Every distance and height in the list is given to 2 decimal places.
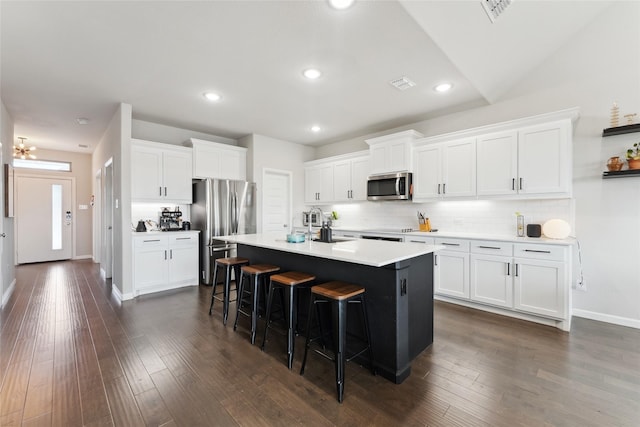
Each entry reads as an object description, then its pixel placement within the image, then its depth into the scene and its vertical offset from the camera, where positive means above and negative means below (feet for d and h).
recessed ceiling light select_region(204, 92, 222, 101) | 12.20 +5.09
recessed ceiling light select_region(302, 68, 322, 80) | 10.16 +5.07
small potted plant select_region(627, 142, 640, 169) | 9.64 +1.90
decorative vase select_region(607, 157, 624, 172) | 10.08 +1.71
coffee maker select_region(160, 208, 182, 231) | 15.89 -0.45
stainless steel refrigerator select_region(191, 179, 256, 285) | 15.78 -0.17
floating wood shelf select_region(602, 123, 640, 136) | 9.78 +2.89
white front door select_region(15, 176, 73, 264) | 21.67 -0.54
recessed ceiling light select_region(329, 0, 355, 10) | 6.87 +5.10
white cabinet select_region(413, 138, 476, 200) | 12.91 +2.00
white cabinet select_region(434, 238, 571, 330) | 9.93 -2.52
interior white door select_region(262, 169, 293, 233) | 19.10 +0.76
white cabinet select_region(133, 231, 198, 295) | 13.83 -2.53
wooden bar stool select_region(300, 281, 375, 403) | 6.37 -2.39
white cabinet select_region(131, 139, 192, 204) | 14.23 +2.08
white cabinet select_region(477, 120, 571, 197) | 10.53 +2.01
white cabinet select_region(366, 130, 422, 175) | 14.74 +3.25
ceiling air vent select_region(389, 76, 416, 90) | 10.87 +5.05
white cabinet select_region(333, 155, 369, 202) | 17.53 +2.12
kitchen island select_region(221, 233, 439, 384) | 6.91 -1.96
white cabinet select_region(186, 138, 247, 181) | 16.44 +3.19
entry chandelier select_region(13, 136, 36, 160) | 18.25 +3.99
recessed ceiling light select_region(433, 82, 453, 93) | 11.31 +5.08
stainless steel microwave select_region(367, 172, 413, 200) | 14.75 +1.38
